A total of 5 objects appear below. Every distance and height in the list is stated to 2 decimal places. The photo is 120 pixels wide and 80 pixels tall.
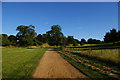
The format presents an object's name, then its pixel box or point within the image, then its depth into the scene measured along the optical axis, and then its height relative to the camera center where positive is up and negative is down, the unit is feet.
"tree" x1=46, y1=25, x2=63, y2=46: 160.15 +12.81
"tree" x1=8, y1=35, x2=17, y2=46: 253.77 +2.19
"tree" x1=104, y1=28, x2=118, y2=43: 182.59 +12.01
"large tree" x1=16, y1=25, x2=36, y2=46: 213.40 +18.24
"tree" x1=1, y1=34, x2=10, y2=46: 219.86 +0.58
